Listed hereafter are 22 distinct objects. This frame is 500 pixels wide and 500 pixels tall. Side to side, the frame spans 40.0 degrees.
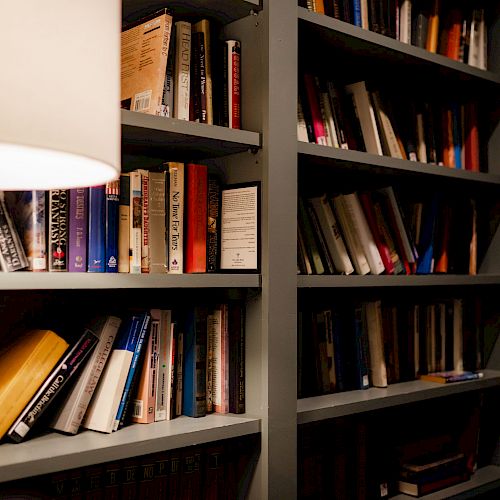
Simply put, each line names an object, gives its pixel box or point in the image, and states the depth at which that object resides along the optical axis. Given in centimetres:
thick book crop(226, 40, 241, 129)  160
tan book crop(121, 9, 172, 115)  145
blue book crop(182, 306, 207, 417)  152
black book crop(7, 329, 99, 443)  130
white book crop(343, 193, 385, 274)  194
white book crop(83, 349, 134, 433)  139
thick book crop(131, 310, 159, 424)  146
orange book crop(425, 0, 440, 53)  218
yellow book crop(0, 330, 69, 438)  129
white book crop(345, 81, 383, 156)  194
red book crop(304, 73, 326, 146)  182
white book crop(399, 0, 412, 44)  206
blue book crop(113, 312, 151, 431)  141
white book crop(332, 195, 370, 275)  191
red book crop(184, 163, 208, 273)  152
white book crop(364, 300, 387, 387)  199
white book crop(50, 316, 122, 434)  137
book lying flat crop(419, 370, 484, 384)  210
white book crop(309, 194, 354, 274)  187
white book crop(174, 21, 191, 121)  153
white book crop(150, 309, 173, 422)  148
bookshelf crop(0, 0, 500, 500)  140
